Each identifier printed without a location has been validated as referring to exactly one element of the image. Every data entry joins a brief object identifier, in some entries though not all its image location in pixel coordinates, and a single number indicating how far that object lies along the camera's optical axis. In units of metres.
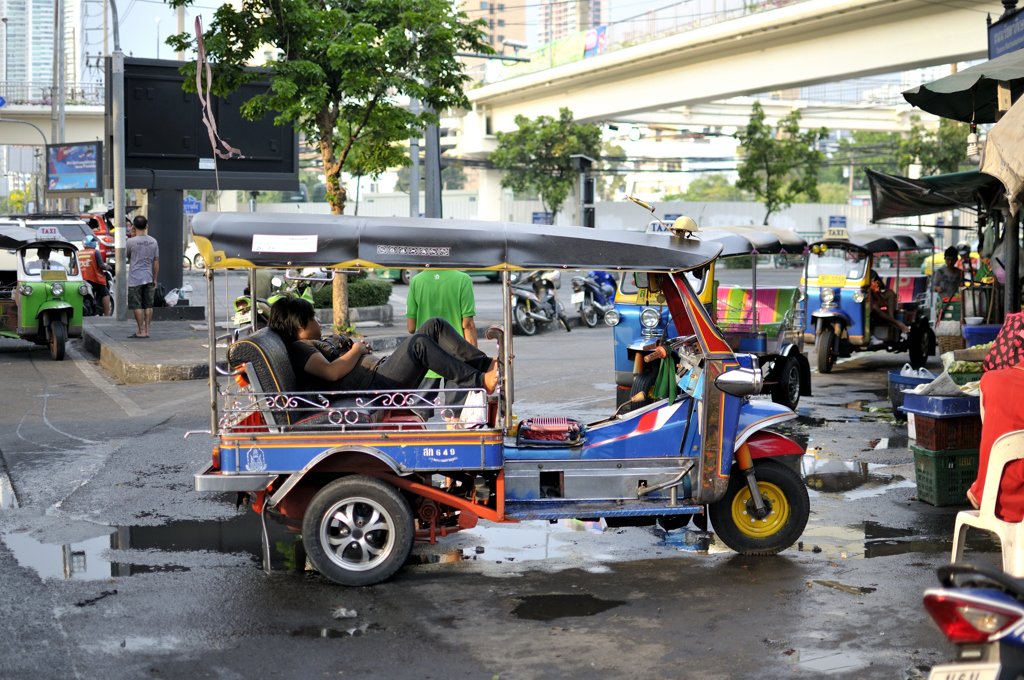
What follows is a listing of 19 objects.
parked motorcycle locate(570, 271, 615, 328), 21.78
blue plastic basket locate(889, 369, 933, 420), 9.30
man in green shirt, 8.54
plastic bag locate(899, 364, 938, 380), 9.14
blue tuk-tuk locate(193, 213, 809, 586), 5.47
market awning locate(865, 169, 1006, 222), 11.46
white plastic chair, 4.11
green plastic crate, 7.24
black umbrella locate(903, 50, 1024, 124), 7.42
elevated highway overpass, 22.47
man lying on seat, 6.21
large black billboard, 20.31
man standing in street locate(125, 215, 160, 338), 16.42
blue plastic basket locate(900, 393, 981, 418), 7.07
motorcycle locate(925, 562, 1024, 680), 2.78
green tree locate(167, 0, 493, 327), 15.65
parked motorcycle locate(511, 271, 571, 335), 19.98
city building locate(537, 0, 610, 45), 38.06
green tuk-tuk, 15.06
